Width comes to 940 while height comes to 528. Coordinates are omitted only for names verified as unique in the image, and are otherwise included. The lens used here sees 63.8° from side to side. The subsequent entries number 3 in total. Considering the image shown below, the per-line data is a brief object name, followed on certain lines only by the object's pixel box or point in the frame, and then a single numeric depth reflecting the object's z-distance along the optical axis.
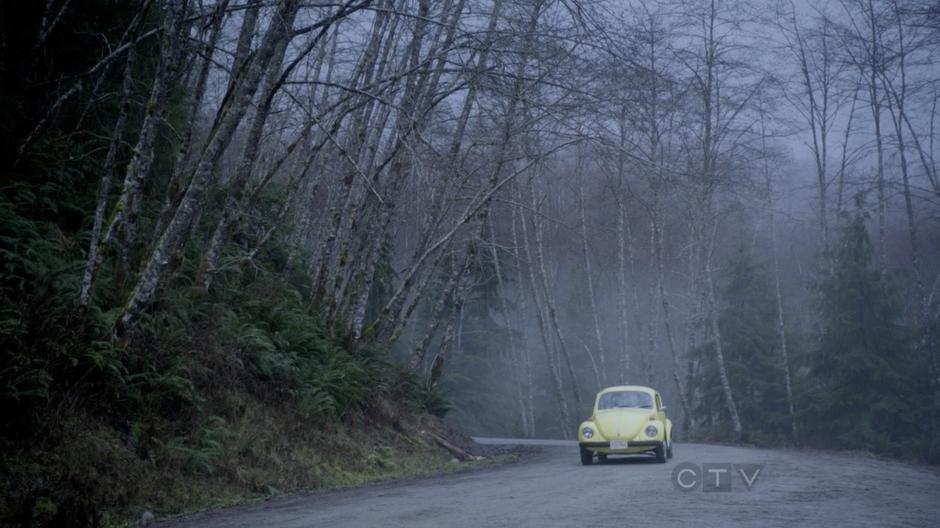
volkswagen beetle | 14.50
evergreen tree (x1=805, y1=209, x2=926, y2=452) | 25.43
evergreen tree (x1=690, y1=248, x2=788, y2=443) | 32.28
